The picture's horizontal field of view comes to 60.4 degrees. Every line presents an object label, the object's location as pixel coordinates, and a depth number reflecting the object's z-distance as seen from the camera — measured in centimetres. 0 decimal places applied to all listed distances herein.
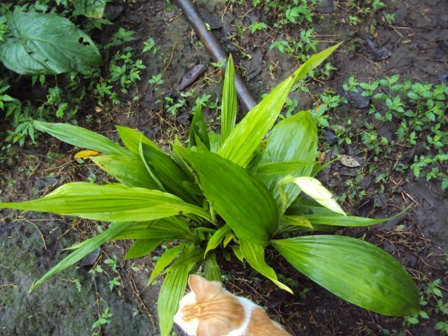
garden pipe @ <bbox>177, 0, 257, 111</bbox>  212
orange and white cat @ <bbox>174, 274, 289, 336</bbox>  131
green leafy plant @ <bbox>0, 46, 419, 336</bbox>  124
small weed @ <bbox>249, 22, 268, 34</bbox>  227
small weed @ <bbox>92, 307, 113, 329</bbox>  196
